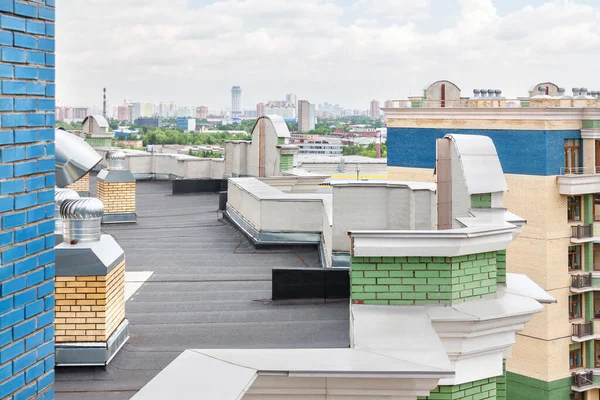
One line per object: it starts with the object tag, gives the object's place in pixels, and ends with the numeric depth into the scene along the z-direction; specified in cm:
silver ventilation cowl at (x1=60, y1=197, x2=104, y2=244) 780
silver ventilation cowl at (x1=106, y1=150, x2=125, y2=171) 1789
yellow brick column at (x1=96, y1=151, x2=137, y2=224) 1780
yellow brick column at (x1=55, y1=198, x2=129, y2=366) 754
